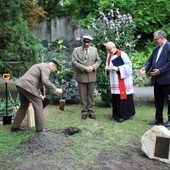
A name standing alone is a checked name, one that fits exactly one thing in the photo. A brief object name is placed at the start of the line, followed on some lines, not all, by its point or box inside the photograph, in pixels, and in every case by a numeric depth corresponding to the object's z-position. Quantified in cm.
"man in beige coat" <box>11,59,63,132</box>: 564
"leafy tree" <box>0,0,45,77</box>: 834
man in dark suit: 594
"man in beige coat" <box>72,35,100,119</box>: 684
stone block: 456
